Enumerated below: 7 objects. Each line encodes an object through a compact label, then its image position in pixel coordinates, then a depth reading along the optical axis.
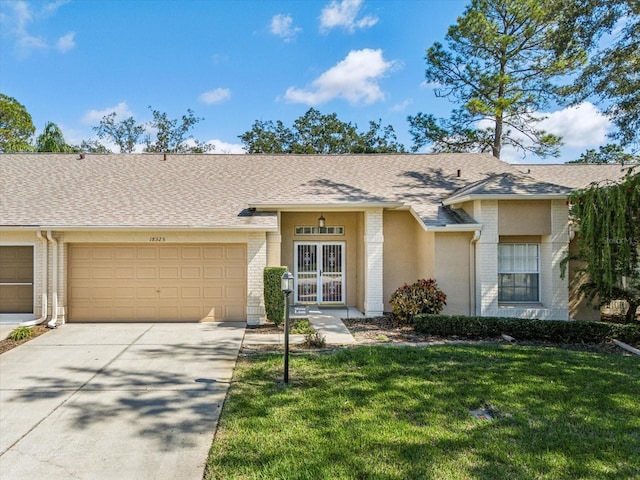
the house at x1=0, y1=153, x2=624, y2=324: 10.43
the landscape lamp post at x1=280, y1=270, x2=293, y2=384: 5.88
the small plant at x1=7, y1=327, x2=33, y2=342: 8.90
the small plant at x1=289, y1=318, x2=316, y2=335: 9.42
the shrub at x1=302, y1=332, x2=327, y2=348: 8.23
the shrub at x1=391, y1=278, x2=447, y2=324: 10.12
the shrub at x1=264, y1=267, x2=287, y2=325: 10.00
